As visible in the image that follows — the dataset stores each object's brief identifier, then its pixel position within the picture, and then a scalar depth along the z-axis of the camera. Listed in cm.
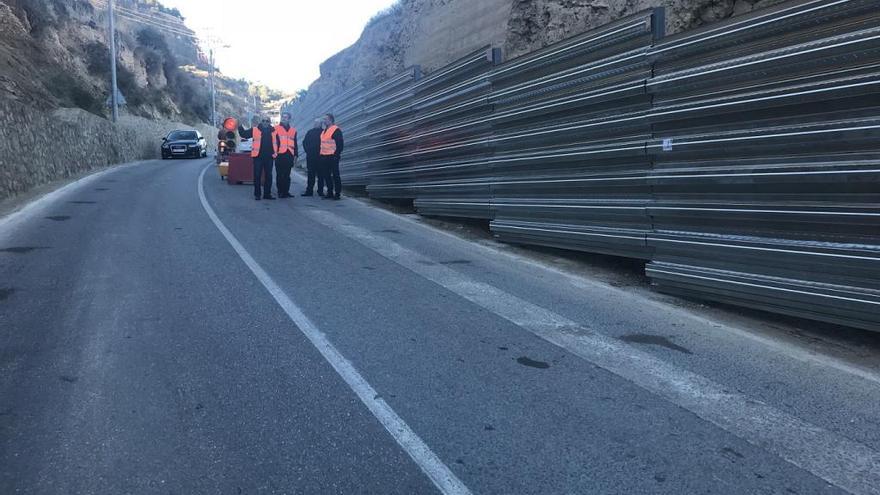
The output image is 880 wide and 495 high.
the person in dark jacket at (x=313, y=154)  1652
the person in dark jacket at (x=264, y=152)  1576
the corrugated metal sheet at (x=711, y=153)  552
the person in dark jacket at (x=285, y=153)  1598
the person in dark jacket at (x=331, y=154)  1609
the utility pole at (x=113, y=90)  3152
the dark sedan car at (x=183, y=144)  3403
